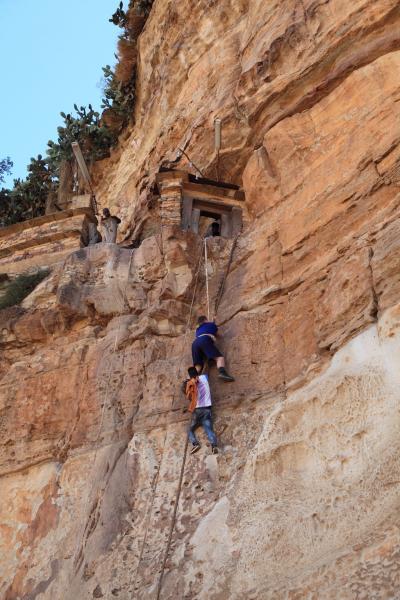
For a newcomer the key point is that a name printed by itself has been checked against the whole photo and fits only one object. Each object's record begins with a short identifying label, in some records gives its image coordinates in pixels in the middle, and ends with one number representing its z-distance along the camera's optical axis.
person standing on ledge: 14.30
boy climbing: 9.20
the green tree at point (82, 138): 21.06
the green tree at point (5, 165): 24.45
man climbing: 9.84
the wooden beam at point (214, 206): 13.34
